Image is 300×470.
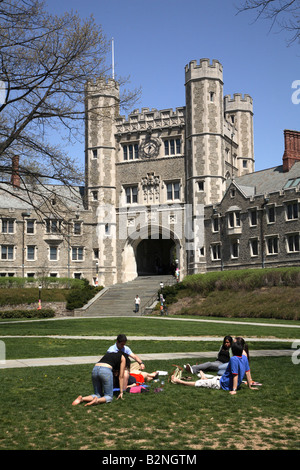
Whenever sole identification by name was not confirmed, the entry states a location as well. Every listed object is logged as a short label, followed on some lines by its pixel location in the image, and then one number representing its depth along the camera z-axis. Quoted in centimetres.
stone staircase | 4228
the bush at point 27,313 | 3806
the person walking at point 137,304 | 4144
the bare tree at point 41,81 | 1850
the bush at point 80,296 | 4378
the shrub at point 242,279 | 3769
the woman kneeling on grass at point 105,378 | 896
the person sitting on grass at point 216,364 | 1171
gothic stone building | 5016
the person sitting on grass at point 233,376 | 990
